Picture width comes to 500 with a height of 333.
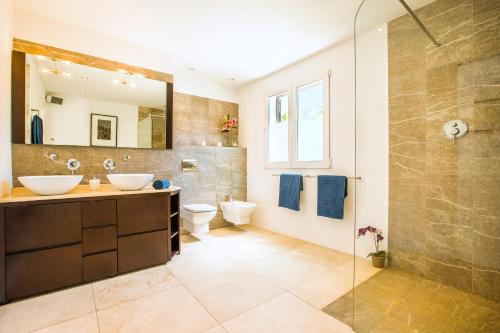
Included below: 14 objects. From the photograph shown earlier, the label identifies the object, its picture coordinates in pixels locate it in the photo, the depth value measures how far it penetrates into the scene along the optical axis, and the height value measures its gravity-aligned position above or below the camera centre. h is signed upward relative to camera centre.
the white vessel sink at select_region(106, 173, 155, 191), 2.35 -0.15
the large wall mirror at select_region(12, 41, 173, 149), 2.36 +0.71
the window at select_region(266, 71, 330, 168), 3.10 +0.57
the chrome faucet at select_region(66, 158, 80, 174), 2.50 +0.02
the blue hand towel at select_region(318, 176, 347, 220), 2.75 -0.34
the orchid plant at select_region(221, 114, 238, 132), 4.05 +0.71
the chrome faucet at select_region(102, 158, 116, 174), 2.72 +0.02
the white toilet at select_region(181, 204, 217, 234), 3.11 -0.66
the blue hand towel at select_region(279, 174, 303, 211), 3.27 -0.33
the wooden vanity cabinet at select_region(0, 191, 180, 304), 1.83 -0.64
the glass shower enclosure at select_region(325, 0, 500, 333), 1.69 +0.02
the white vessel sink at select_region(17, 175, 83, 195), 1.92 -0.15
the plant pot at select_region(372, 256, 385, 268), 2.41 -0.95
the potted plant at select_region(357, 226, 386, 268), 2.41 -0.81
